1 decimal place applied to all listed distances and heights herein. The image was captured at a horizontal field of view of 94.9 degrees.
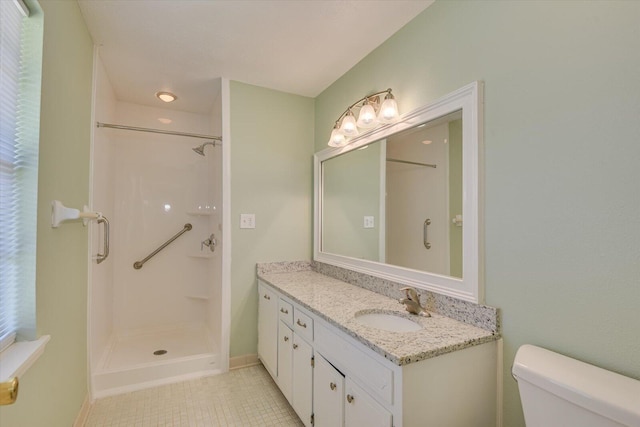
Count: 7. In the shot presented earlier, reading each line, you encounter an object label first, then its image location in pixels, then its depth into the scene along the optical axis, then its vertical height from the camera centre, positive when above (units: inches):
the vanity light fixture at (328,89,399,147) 67.2 +25.4
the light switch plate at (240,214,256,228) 93.8 -0.9
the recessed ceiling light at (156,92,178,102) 104.2 +44.0
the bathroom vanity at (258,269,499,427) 39.9 -23.2
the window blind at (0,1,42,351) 36.0 +6.6
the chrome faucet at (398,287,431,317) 55.3 -16.3
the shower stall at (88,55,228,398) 97.5 -9.9
